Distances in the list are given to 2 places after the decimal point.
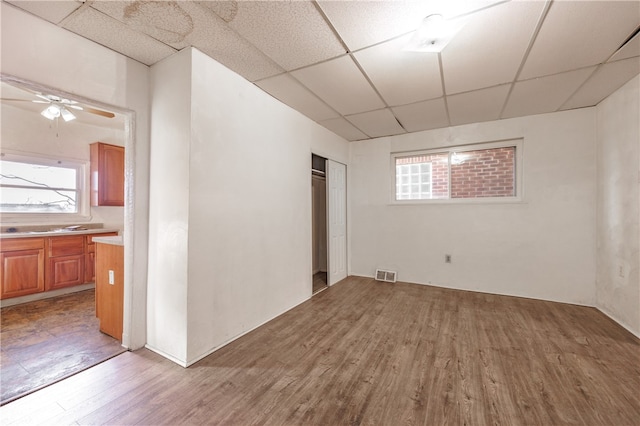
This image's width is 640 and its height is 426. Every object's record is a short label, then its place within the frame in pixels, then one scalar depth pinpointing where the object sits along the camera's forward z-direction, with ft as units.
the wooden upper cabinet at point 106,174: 13.92
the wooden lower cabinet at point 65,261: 11.85
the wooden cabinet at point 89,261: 12.95
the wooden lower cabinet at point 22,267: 10.64
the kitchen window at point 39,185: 12.11
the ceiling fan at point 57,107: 10.06
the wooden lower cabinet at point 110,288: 7.96
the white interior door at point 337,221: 14.10
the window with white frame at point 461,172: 12.63
